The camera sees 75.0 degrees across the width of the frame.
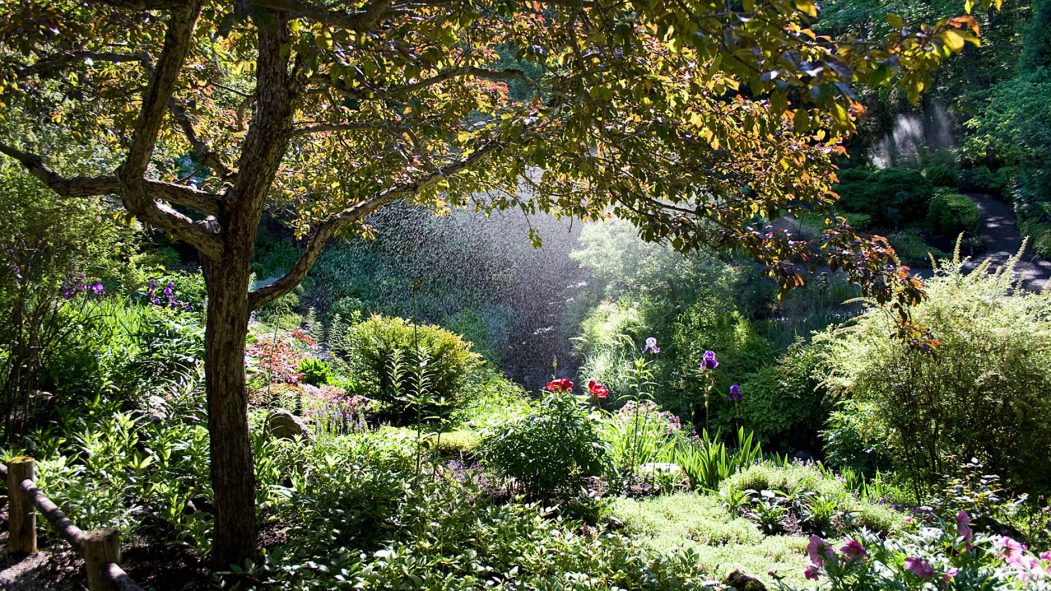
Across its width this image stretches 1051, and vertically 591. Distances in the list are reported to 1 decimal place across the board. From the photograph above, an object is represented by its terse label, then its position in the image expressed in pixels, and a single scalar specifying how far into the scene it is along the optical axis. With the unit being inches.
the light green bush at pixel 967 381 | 175.0
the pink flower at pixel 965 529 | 93.1
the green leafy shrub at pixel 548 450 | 171.9
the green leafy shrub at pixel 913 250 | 480.5
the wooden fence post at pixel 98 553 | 100.0
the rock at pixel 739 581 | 126.8
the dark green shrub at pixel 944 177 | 657.6
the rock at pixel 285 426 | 205.4
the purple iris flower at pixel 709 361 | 214.5
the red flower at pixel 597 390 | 194.8
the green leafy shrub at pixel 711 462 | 201.9
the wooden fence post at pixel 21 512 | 133.6
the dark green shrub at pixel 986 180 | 631.2
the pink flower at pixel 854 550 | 90.7
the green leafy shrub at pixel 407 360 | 285.4
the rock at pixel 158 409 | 193.3
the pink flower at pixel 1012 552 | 95.2
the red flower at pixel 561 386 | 191.1
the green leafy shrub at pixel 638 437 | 207.6
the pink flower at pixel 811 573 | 93.8
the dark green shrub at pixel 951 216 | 537.0
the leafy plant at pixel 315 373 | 320.8
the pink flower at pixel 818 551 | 91.3
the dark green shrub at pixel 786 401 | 282.7
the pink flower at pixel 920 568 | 85.9
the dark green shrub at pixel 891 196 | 569.0
